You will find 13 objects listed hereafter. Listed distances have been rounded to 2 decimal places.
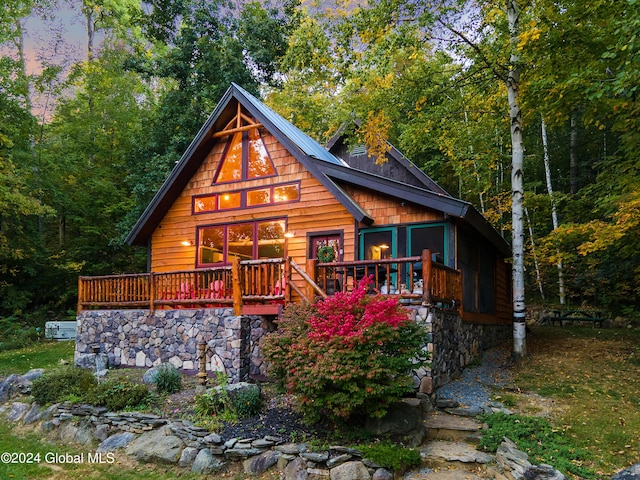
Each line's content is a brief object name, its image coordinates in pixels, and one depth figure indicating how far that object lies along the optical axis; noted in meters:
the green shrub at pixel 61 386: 8.24
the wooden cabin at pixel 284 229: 9.32
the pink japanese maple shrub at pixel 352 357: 5.64
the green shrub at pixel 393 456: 5.29
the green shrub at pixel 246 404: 6.98
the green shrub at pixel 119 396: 7.58
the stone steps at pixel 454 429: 6.15
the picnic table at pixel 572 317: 14.58
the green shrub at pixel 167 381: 8.31
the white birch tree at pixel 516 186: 10.27
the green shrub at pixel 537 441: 5.20
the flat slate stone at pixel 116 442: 6.77
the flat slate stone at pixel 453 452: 5.49
